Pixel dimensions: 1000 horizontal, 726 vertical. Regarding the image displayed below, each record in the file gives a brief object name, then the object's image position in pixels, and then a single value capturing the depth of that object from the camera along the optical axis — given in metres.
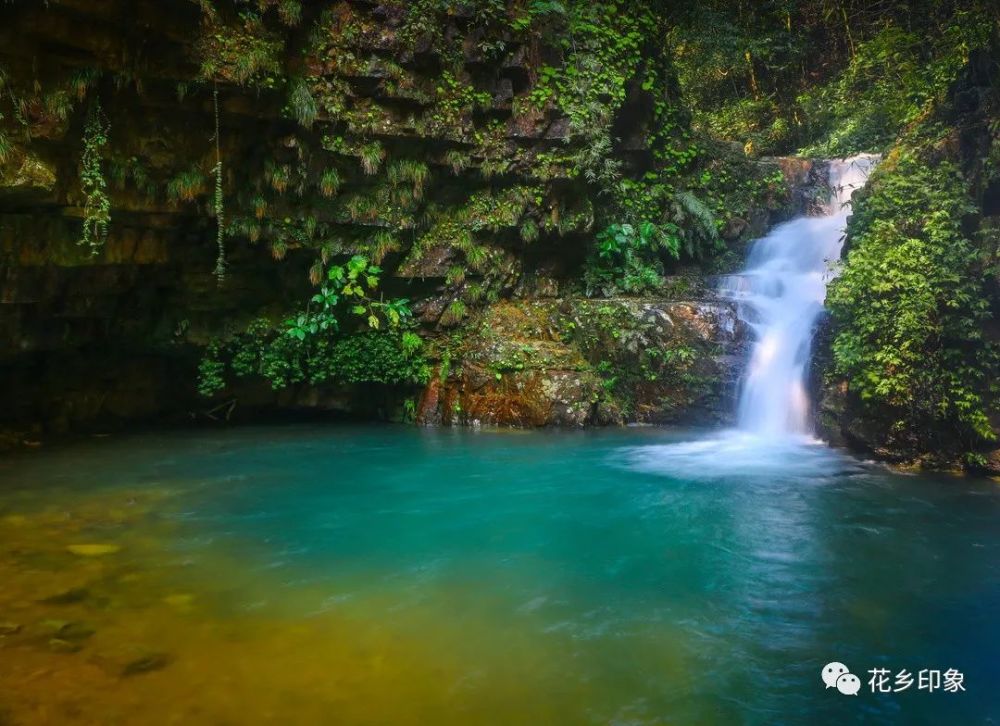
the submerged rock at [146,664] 3.70
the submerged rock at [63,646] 3.89
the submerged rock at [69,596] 4.52
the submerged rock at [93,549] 5.46
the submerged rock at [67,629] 4.05
